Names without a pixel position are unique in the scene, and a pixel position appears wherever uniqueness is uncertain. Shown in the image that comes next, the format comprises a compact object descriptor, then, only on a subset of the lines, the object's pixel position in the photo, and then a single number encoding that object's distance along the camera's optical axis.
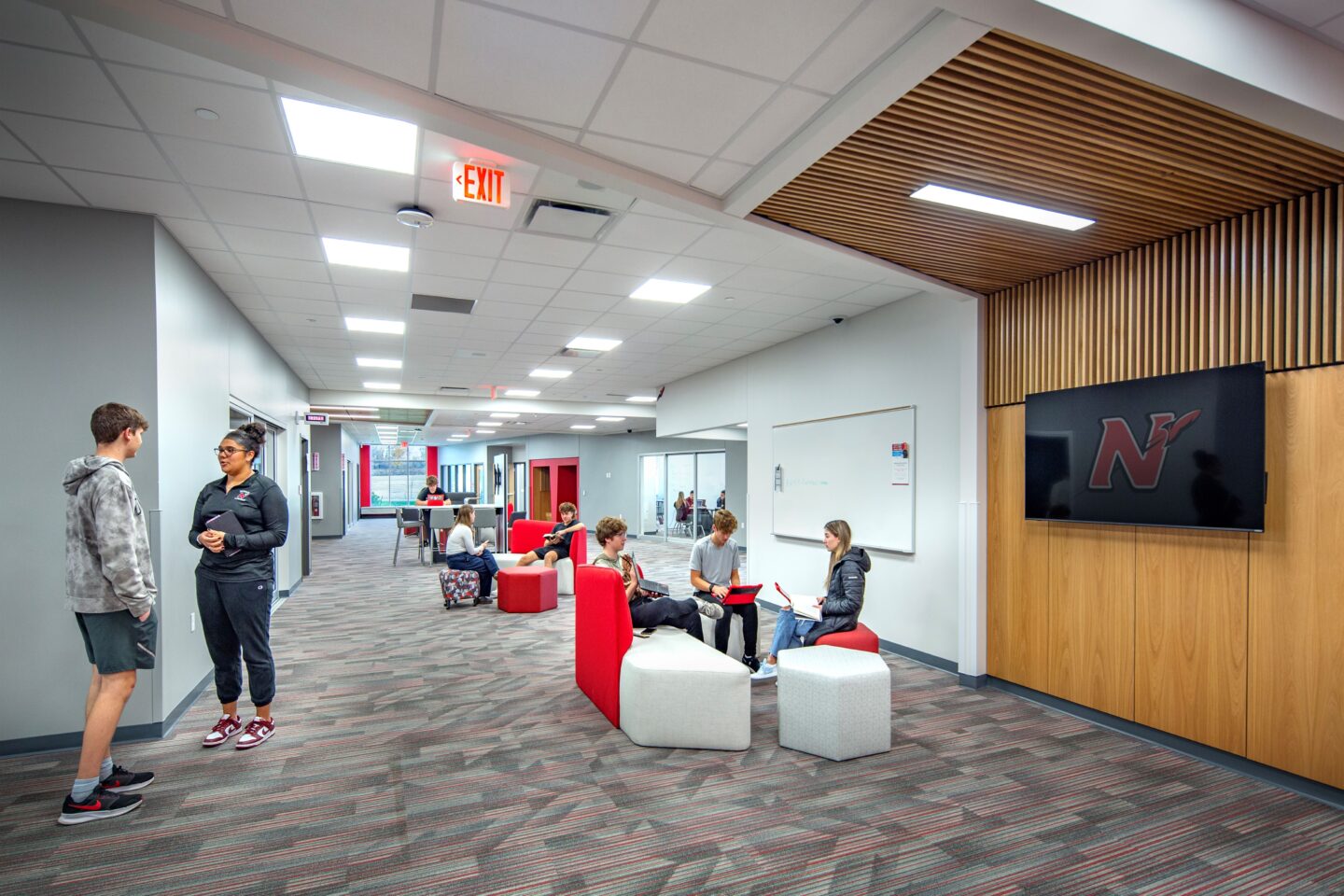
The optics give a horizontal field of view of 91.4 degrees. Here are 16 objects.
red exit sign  3.41
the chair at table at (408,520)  13.76
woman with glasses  3.60
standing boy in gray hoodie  2.93
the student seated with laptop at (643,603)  4.44
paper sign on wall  5.77
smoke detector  3.96
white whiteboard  5.88
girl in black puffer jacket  4.36
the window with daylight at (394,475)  31.28
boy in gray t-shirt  5.09
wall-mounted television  3.44
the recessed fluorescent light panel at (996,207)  3.41
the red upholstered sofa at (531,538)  9.24
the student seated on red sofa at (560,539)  8.12
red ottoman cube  7.72
